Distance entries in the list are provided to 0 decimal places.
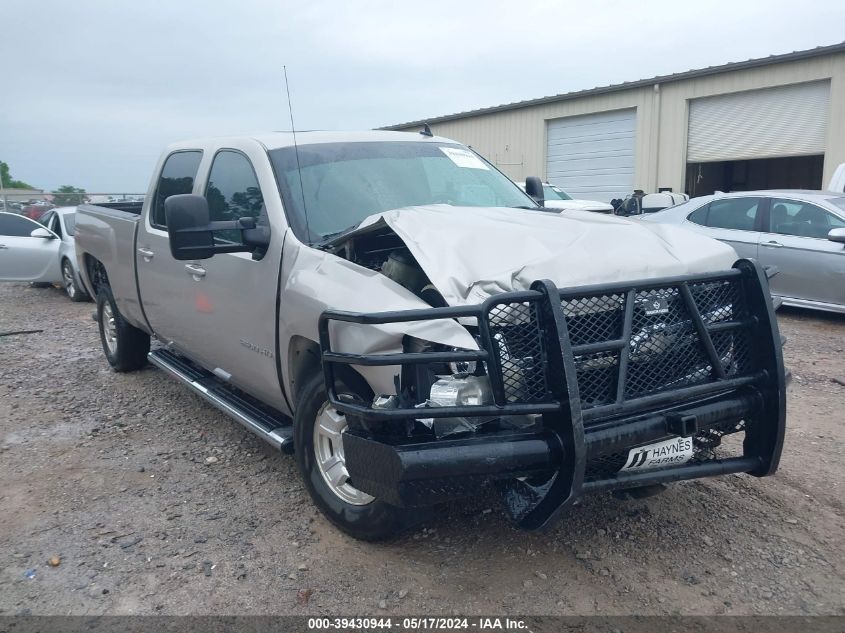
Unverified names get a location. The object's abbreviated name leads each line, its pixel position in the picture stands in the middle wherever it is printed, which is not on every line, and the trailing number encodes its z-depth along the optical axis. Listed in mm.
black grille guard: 2713
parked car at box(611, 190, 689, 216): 11069
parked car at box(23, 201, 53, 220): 18797
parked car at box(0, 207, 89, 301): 11828
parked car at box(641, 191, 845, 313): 8133
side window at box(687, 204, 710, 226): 9594
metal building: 15992
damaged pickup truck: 2748
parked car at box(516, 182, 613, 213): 11688
